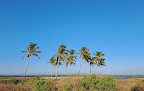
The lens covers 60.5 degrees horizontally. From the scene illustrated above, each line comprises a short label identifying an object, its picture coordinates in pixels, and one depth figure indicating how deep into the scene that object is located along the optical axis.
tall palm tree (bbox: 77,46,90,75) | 52.37
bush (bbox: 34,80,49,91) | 11.16
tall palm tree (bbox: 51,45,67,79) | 43.69
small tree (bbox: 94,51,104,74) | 58.81
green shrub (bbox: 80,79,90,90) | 12.39
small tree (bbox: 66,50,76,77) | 51.56
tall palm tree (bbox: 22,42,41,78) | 42.38
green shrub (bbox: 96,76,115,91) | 11.87
